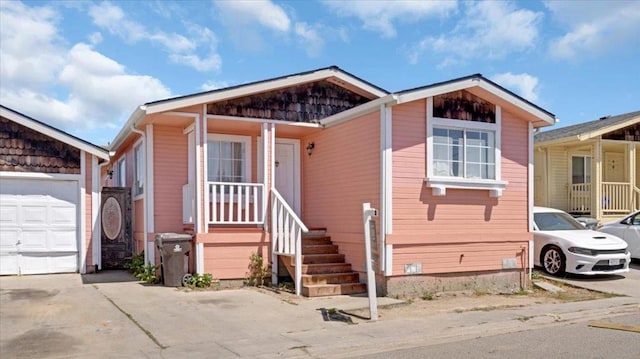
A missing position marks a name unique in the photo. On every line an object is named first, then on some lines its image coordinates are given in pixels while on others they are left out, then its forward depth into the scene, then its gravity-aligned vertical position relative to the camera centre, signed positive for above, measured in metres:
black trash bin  11.21 -1.41
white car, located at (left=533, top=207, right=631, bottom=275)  12.48 -1.42
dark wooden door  14.13 -1.02
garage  12.63 -0.26
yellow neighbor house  18.33 +0.64
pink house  10.86 +0.12
